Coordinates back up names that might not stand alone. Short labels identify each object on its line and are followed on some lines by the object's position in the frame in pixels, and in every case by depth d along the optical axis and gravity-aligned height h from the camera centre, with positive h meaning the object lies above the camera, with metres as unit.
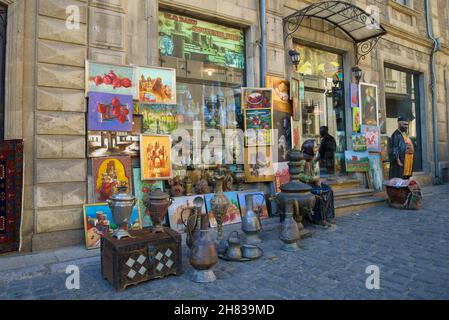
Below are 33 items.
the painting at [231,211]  6.12 -0.76
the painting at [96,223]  4.84 -0.75
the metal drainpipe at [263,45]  7.23 +2.86
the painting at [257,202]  6.55 -0.62
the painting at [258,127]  7.03 +0.98
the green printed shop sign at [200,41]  6.32 +2.79
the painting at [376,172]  9.02 -0.07
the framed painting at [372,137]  9.09 +0.93
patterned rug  4.48 -0.24
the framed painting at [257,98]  7.00 +1.62
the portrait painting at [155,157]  5.56 +0.29
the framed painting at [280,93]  7.27 +1.82
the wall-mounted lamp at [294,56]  7.54 +2.71
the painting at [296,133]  7.52 +0.90
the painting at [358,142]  8.93 +0.78
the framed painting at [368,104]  9.16 +1.90
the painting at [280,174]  7.14 -0.06
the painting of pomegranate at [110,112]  5.12 +1.02
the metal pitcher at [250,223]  4.79 -0.76
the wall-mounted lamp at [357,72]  9.08 +2.77
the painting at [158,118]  5.80 +1.04
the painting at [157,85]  5.65 +1.60
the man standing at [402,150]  8.23 +0.49
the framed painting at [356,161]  8.77 +0.23
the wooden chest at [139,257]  3.34 -0.92
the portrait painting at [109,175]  5.11 -0.01
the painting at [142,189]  5.45 -0.27
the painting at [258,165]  6.96 +0.15
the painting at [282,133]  7.32 +0.89
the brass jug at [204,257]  3.50 -0.92
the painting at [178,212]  5.70 -0.69
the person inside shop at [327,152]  9.04 +0.53
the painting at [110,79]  5.13 +1.57
